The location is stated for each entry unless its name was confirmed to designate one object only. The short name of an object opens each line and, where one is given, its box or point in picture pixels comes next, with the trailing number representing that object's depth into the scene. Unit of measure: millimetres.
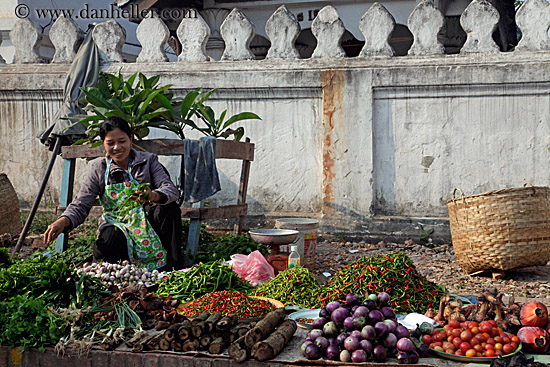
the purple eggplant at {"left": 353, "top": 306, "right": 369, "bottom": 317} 2686
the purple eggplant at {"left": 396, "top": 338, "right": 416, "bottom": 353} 2578
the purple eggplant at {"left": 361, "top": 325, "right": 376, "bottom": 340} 2619
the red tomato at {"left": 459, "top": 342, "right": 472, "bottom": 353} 2629
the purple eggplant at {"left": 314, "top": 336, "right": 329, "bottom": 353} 2666
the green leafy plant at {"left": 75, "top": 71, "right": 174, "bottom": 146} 5289
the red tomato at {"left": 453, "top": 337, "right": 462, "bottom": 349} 2668
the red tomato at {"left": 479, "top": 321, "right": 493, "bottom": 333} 2744
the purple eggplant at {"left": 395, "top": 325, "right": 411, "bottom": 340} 2668
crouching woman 4547
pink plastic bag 4637
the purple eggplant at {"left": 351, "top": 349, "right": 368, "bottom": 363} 2561
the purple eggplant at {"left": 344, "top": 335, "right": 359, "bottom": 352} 2600
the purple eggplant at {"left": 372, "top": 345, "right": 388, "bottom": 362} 2572
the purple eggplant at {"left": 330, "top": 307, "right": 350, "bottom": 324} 2723
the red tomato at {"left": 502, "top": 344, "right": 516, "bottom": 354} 2609
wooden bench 5156
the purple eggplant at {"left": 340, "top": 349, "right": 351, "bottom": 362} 2588
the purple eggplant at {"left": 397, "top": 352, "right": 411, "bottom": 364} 2548
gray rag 5309
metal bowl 5086
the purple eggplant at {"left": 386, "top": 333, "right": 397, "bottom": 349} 2625
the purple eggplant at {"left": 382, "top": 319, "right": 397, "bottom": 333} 2656
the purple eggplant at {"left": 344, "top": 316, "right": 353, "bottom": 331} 2670
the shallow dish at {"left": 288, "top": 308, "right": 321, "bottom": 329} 3273
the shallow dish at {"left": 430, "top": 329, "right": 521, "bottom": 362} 2564
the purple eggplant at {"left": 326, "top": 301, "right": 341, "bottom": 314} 2812
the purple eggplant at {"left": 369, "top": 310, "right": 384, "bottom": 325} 2682
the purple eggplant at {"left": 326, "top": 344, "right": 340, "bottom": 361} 2615
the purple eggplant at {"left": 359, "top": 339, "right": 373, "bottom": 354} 2588
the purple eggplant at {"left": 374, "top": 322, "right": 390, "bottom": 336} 2635
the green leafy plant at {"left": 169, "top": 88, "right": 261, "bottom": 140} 5523
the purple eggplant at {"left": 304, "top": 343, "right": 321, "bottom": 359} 2628
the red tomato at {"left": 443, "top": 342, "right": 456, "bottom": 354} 2660
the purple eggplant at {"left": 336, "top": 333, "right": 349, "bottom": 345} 2664
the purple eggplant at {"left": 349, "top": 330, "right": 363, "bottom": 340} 2631
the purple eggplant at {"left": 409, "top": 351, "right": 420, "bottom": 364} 2572
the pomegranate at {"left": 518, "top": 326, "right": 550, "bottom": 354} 2742
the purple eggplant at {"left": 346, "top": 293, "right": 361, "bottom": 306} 2828
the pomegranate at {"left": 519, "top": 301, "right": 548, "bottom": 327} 2867
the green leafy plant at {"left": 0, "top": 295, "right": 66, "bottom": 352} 2832
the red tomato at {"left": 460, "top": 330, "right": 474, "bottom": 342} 2678
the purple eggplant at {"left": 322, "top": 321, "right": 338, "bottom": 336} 2711
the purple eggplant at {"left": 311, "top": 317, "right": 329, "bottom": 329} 2815
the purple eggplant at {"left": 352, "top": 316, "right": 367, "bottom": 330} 2658
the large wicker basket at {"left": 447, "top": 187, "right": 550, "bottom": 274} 5152
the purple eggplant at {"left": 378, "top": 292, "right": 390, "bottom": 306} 2842
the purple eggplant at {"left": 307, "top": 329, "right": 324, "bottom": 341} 2729
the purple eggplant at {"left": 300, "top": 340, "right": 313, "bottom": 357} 2677
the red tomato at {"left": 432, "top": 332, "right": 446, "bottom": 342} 2779
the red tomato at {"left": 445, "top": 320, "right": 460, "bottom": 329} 2826
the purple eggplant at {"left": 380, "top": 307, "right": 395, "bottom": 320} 2760
